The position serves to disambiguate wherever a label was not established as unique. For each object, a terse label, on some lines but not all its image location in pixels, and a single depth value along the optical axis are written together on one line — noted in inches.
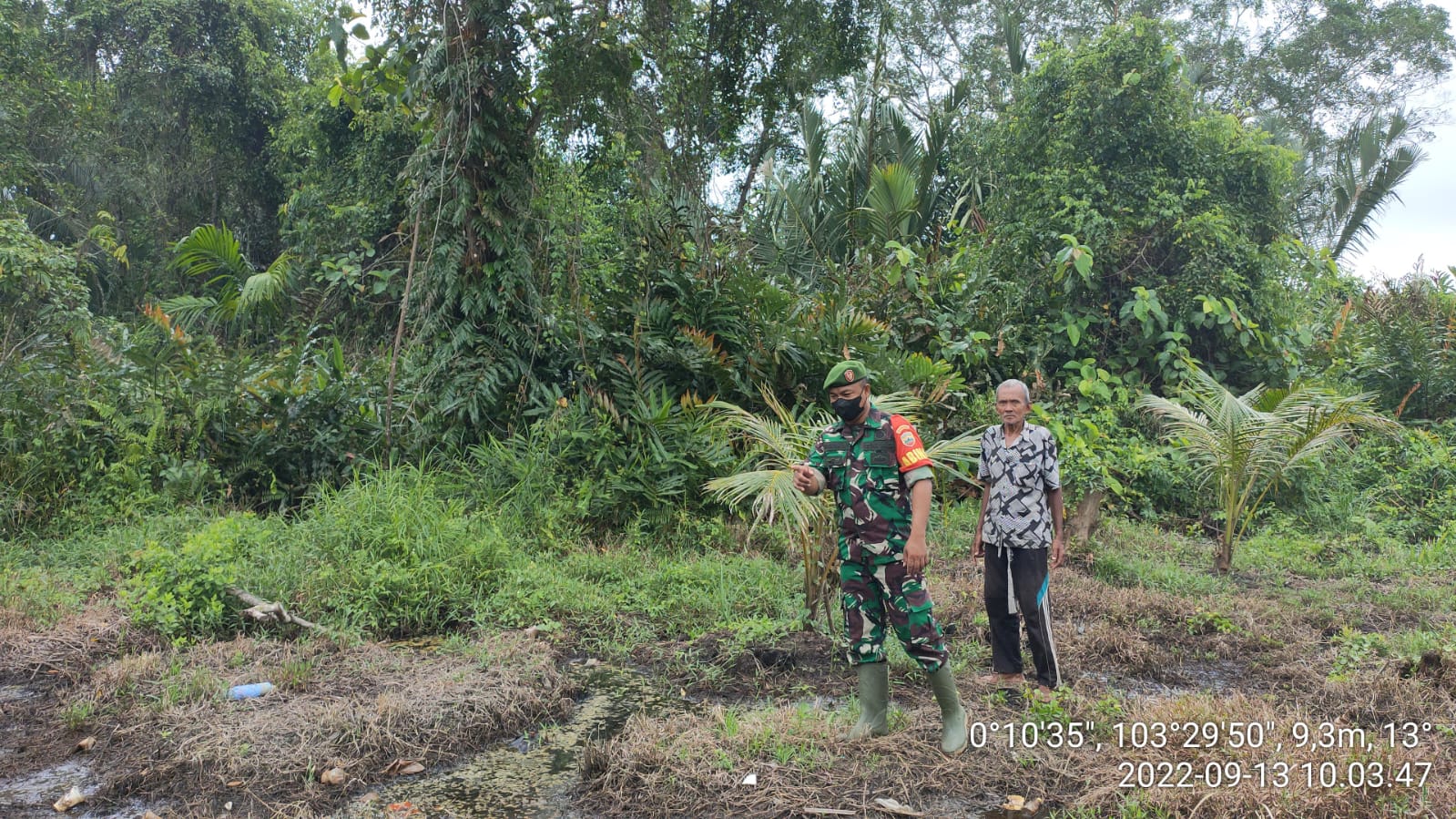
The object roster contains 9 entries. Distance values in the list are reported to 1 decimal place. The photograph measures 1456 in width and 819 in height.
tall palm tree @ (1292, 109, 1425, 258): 791.1
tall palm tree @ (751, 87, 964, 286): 494.0
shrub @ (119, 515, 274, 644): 207.0
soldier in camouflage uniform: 151.6
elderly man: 185.8
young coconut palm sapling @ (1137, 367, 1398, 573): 287.4
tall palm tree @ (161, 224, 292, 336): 399.2
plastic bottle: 175.6
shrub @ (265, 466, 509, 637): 224.2
